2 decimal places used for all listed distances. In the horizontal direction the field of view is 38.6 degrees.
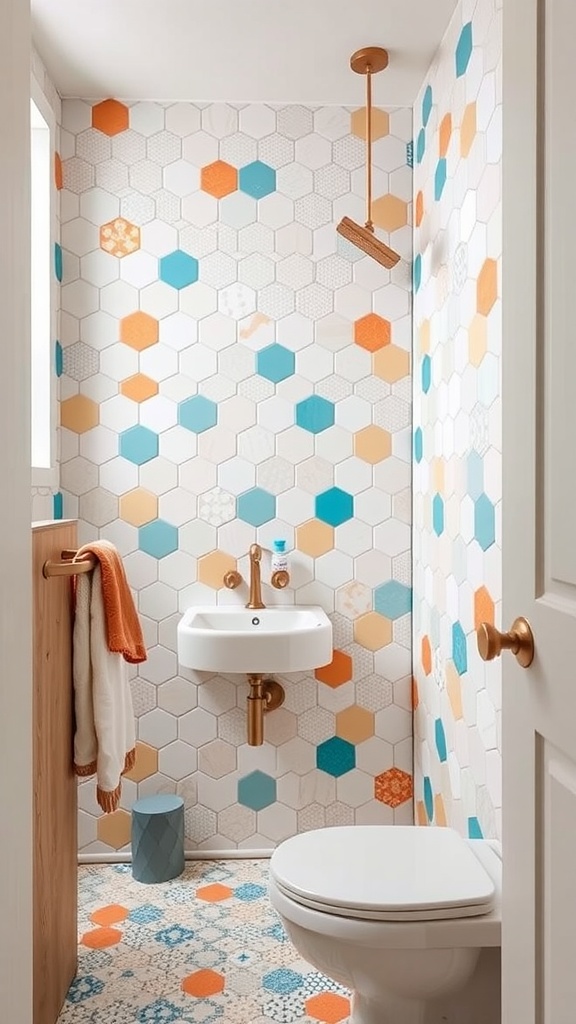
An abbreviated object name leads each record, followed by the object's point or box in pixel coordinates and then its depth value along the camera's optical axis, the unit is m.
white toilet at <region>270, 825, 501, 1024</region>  1.45
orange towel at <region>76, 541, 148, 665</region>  1.84
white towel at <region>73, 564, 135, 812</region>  1.84
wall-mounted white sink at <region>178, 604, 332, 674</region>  2.36
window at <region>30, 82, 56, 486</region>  2.51
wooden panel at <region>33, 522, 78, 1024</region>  1.63
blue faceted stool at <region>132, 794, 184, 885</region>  2.52
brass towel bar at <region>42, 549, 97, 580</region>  1.66
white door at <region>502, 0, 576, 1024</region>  0.89
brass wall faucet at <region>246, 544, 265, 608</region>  2.69
